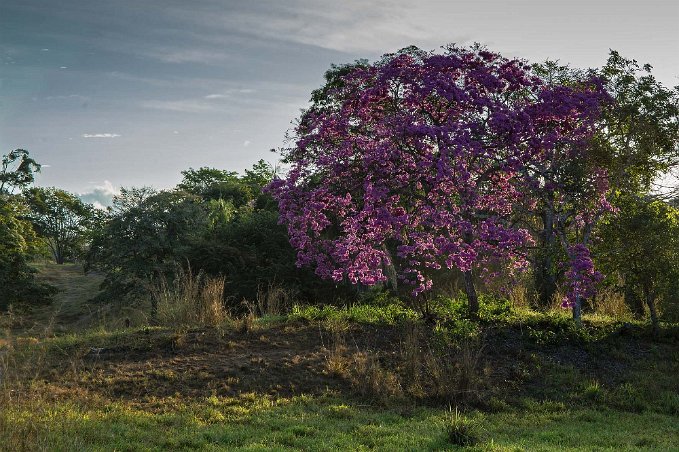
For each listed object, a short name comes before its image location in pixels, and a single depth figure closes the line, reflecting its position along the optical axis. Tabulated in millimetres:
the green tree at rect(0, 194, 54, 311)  24828
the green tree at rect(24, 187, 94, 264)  48375
